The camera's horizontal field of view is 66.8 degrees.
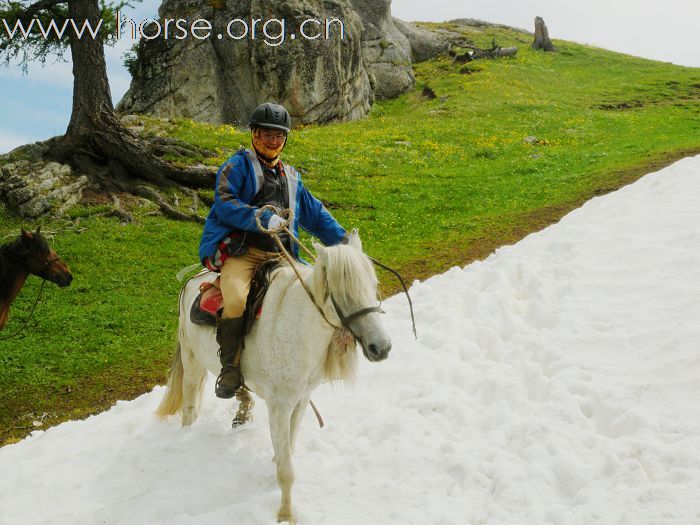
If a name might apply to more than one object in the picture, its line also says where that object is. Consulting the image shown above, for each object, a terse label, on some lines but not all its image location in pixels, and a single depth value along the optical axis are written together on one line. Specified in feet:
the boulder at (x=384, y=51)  148.66
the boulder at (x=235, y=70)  111.86
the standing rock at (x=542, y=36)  189.94
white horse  14.56
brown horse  28.17
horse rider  17.42
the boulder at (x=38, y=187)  51.16
